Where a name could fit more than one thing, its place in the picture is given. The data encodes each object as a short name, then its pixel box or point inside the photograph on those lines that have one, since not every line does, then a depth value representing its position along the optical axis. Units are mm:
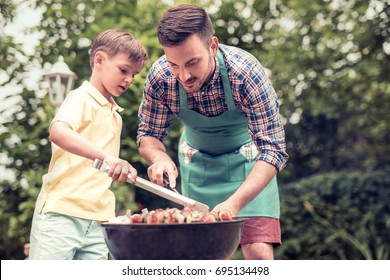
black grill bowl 1734
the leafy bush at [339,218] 6156
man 2107
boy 2193
